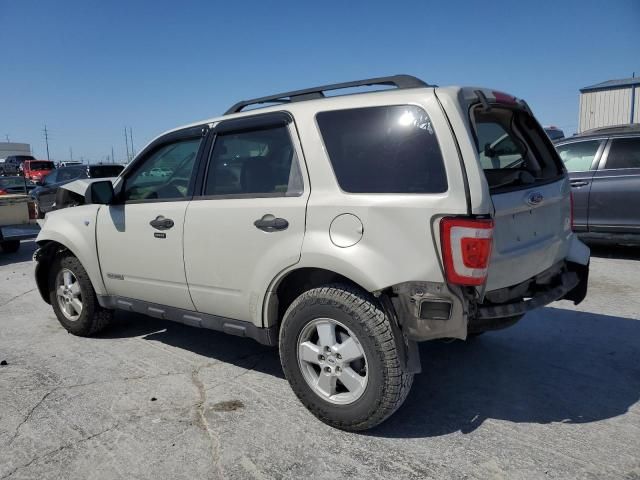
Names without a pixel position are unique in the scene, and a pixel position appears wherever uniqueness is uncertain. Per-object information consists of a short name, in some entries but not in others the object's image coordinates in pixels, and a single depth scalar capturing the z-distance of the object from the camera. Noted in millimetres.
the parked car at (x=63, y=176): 14633
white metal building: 22594
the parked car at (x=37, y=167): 32625
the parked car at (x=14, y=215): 9461
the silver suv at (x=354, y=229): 2566
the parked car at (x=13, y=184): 17094
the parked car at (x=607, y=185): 6891
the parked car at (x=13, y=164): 39438
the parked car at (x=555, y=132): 16295
